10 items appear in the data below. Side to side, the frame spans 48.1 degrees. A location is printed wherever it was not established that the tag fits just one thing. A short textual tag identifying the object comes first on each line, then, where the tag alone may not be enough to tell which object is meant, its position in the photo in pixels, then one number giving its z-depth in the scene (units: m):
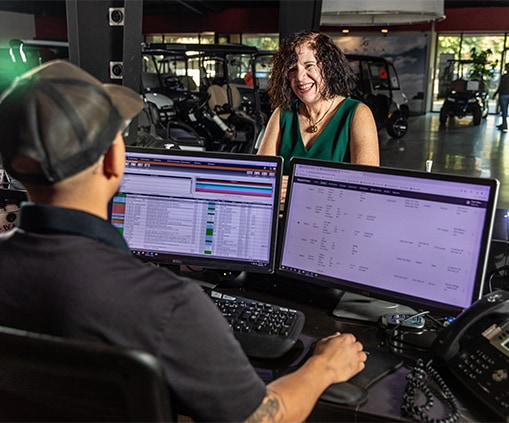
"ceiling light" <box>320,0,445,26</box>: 4.91
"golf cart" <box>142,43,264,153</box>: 8.52
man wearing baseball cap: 0.83
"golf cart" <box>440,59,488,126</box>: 14.85
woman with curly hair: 2.23
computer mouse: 1.14
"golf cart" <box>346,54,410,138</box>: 11.89
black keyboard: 1.34
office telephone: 1.11
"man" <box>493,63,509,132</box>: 13.59
